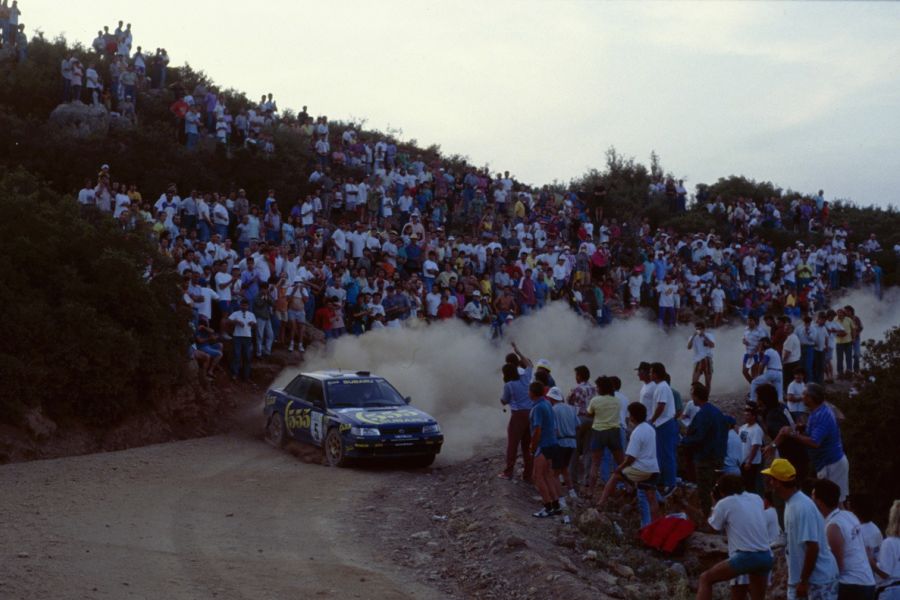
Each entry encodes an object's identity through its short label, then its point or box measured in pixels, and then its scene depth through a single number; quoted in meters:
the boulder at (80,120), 30.47
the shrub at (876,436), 17.56
